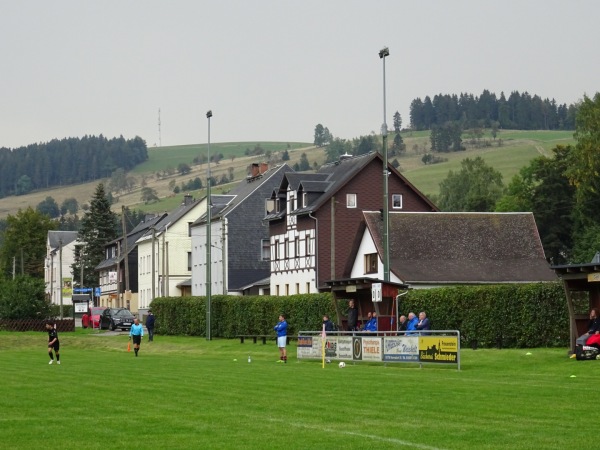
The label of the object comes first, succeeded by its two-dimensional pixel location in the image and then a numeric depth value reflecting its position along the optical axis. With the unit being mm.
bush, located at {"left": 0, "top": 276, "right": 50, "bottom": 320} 91250
